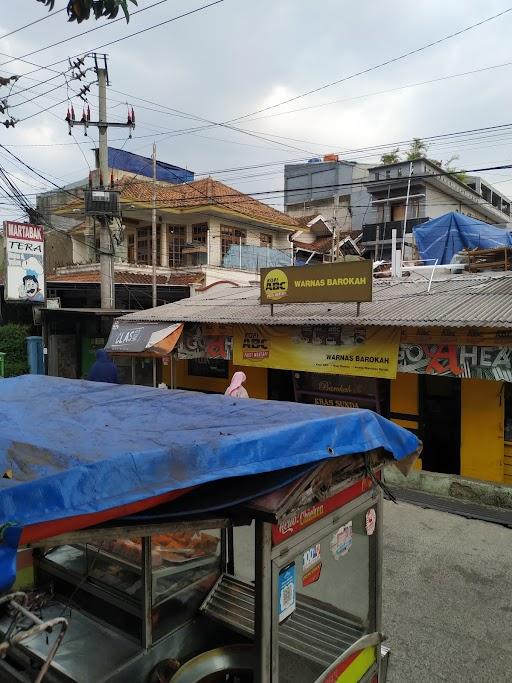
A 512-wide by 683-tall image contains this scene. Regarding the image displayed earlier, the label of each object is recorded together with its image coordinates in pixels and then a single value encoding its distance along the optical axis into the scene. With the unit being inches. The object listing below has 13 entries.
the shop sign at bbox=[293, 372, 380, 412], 393.4
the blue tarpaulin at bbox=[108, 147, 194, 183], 1004.6
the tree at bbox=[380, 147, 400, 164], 1341.0
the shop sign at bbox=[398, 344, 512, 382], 286.8
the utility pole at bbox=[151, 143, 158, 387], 696.7
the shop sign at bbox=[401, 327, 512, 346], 289.7
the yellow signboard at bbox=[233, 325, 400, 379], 335.0
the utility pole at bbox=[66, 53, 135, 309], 645.3
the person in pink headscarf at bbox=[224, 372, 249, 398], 320.8
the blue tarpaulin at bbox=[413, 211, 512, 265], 639.1
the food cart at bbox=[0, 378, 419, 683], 72.5
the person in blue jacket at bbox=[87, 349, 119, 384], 350.8
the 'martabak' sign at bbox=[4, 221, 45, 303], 586.6
